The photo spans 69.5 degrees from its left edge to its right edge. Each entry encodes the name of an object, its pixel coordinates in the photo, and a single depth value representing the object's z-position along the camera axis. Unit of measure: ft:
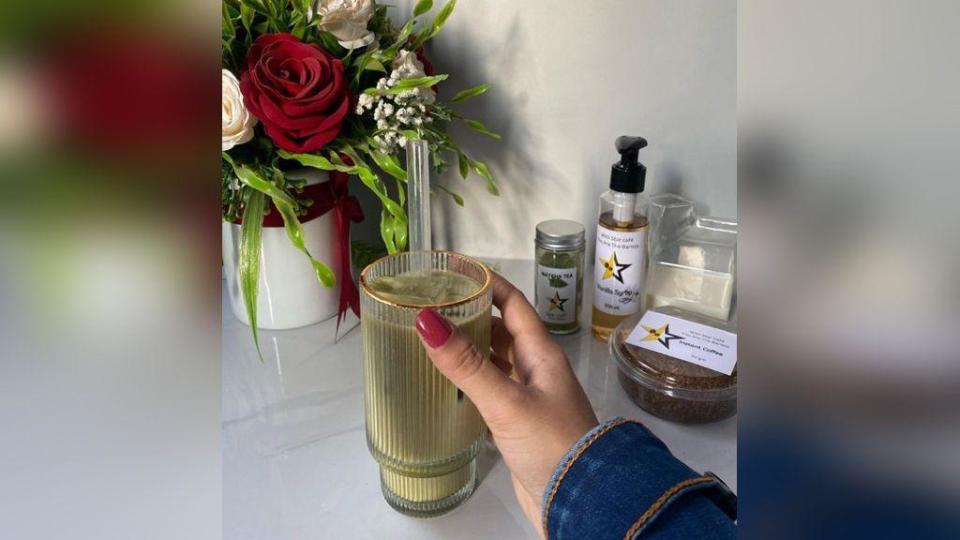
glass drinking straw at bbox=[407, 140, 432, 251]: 1.93
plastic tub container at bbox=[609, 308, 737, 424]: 2.27
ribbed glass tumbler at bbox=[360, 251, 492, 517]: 1.75
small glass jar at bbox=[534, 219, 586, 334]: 2.77
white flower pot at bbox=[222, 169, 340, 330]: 2.66
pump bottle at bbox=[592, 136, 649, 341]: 2.62
